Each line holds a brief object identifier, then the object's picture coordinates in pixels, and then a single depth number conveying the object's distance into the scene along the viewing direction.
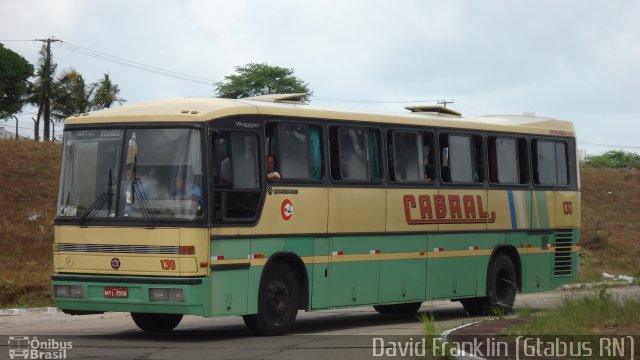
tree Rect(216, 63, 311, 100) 87.50
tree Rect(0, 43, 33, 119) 83.25
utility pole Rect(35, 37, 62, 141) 70.38
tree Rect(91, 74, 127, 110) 73.38
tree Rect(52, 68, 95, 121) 71.19
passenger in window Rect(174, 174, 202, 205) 16.06
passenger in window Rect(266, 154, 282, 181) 17.30
